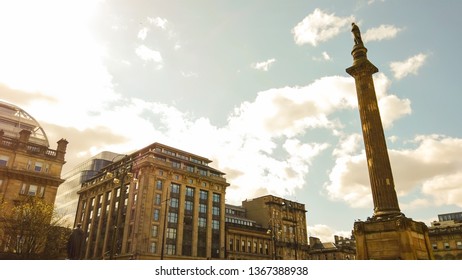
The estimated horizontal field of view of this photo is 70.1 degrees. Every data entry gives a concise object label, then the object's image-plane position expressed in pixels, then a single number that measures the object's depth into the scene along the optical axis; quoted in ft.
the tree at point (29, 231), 98.73
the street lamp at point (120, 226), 180.75
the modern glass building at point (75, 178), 280.92
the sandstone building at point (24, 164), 126.00
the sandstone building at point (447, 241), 200.64
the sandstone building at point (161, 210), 171.63
